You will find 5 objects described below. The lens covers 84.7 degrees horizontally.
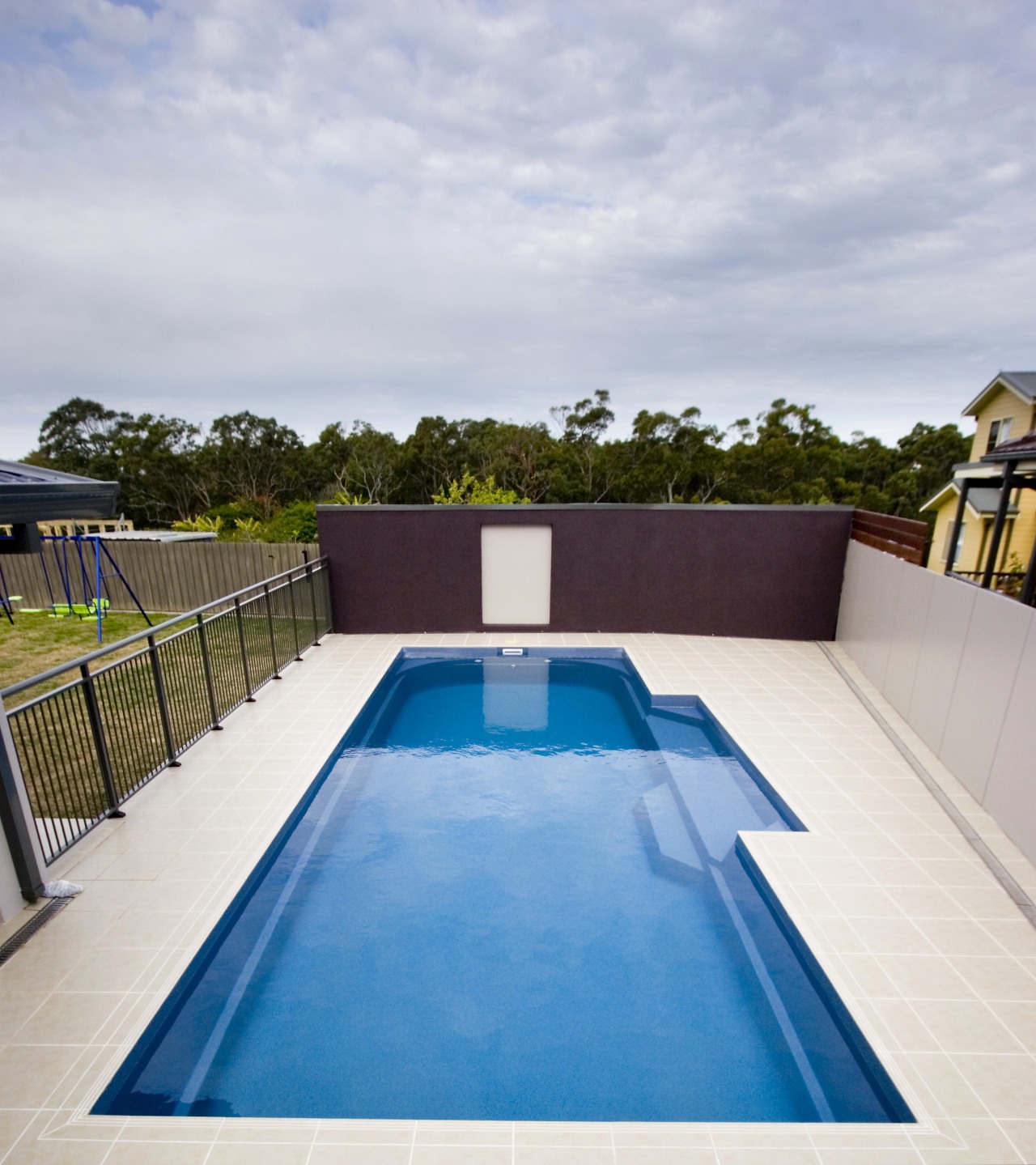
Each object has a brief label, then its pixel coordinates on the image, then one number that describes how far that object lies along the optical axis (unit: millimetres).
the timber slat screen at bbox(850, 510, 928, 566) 5602
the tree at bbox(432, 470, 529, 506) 13607
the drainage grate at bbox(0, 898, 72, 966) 2635
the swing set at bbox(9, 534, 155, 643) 9727
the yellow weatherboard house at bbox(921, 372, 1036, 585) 11656
